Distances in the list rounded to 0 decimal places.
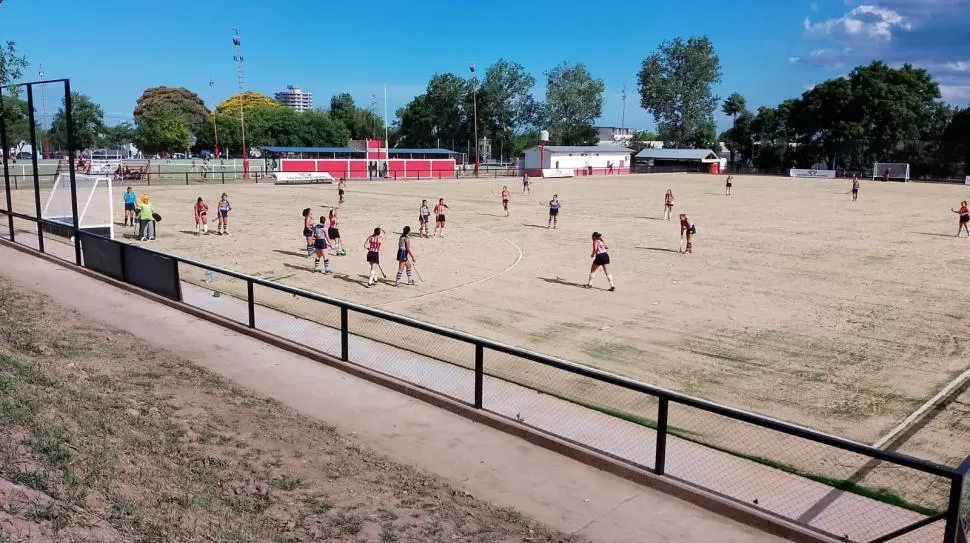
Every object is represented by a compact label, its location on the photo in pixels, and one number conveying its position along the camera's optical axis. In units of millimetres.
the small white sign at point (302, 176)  59812
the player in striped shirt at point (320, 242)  19734
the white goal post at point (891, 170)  84062
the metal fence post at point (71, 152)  17359
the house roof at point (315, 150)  75562
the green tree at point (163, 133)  89500
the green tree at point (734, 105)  134125
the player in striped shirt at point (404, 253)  18333
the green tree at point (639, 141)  123812
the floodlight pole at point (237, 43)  75875
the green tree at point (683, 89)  115375
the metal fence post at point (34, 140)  19141
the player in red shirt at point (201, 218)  26786
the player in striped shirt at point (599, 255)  18258
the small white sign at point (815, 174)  88312
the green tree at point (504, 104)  117375
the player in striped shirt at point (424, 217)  27531
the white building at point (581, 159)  91438
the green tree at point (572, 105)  123625
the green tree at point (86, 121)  96000
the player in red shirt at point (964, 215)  29484
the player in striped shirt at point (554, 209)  30847
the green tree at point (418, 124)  120625
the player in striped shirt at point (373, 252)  18242
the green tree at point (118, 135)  131700
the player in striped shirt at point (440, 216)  27531
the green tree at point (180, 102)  125050
